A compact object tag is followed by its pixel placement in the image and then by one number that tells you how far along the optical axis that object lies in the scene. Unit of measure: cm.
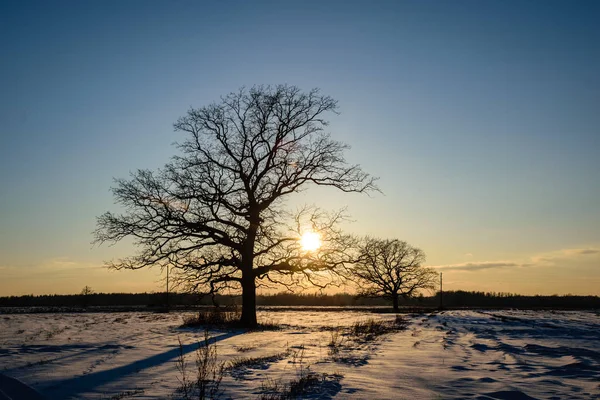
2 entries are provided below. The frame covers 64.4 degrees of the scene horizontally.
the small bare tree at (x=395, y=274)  6194
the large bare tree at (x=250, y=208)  2312
